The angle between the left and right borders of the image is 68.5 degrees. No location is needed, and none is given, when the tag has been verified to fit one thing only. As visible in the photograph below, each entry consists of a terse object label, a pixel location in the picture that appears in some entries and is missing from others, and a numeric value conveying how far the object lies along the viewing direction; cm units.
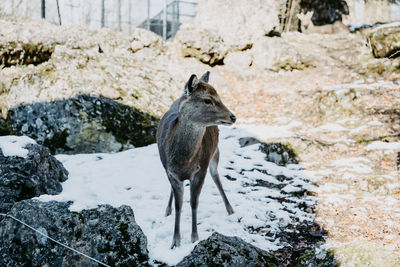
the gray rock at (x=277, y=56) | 1339
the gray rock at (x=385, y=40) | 1095
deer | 337
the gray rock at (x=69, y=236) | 301
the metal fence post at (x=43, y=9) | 1281
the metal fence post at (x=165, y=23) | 1780
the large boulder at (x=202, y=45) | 1373
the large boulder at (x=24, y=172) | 387
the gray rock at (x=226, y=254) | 286
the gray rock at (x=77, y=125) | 641
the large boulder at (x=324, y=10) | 1869
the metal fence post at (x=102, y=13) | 2026
